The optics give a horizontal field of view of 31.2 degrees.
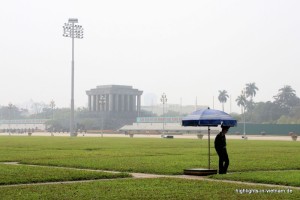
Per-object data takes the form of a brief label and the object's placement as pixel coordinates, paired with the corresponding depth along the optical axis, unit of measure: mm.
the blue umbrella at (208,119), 21281
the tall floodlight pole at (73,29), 108488
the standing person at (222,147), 21219
